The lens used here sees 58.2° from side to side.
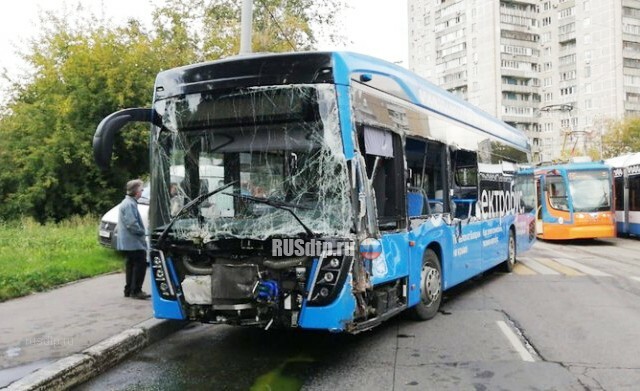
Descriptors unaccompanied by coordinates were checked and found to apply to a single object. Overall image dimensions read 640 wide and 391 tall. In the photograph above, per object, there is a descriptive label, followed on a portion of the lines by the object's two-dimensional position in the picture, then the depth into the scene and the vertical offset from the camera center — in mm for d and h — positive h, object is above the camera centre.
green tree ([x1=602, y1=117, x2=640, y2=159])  52000 +5373
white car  11773 -482
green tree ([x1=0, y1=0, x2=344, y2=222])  19656 +3388
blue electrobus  5234 +106
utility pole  11758 +3641
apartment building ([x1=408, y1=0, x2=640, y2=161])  76812 +19724
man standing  8320 -373
